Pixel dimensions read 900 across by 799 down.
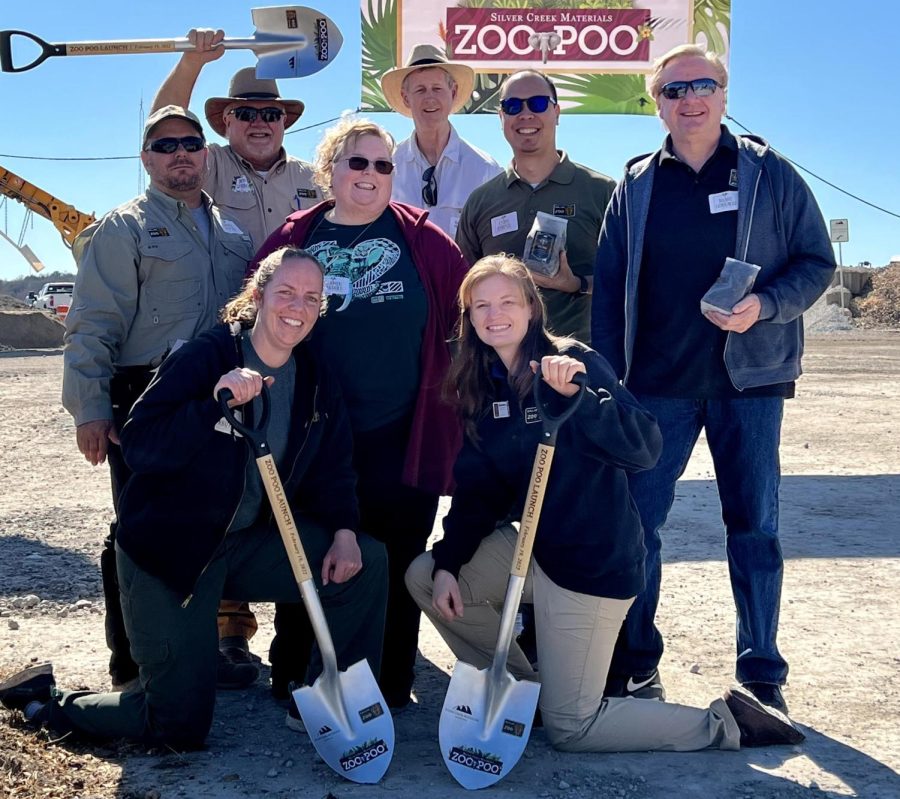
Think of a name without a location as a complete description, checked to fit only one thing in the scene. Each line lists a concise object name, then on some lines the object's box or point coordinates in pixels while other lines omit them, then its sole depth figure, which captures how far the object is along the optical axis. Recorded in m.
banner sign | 15.96
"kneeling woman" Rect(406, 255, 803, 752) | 3.92
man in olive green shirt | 5.07
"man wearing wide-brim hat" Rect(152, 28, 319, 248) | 5.35
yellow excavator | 27.58
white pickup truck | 45.24
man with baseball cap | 4.53
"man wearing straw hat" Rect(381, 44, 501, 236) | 5.72
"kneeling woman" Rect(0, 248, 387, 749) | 3.92
